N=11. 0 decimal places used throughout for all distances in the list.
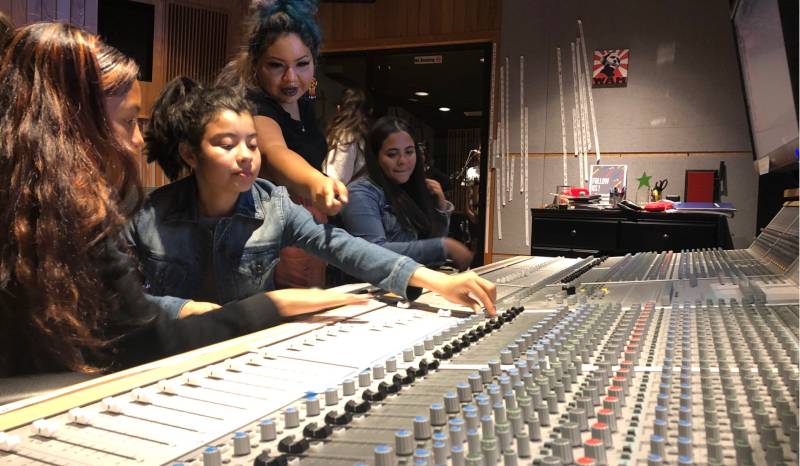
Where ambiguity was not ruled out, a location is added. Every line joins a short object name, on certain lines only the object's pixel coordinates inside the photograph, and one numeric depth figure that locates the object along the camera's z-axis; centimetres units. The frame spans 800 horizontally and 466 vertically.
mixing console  52
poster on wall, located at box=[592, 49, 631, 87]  422
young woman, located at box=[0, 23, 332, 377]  90
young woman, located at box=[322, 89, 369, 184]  214
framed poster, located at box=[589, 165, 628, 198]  422
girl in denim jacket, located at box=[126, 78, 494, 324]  157
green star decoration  416
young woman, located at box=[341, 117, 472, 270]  224
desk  316
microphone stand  428
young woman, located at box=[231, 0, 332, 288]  167
